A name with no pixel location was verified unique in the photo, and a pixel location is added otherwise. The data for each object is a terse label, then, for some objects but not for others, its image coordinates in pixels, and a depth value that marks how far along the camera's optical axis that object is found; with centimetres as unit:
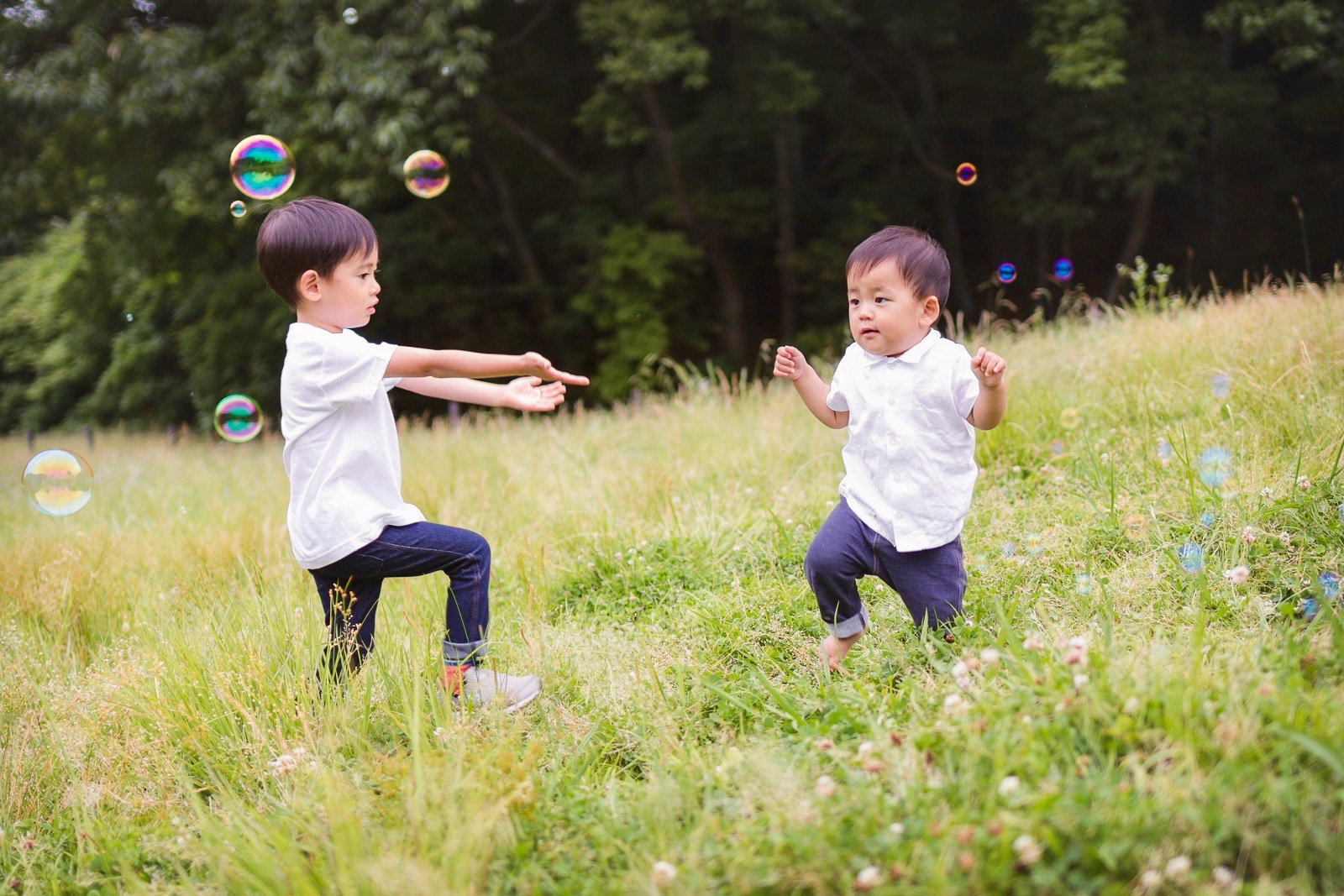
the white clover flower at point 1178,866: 158
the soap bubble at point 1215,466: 361
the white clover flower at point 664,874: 179
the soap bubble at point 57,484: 451
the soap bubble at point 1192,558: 296
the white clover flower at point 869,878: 166
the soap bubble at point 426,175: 530
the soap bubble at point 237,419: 459
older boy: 278
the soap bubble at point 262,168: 454
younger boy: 267
